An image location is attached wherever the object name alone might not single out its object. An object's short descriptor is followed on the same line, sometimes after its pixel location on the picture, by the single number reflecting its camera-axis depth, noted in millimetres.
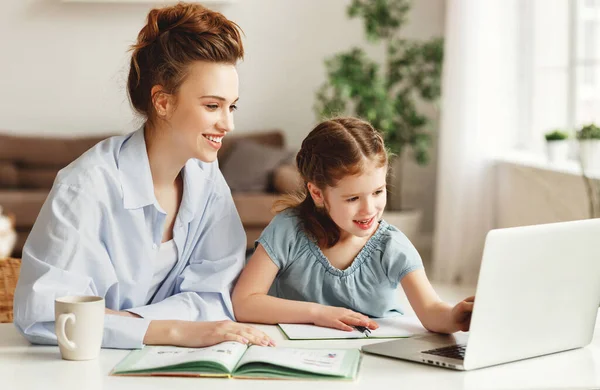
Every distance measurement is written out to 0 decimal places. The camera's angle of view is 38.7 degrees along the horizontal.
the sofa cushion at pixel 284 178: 4945
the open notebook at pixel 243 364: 1130
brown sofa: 4895
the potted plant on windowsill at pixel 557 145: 4066
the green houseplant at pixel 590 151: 3539
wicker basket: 1729
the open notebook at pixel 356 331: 1373
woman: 1315
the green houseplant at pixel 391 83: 5031
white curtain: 4660
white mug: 1190
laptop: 1141
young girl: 1592
